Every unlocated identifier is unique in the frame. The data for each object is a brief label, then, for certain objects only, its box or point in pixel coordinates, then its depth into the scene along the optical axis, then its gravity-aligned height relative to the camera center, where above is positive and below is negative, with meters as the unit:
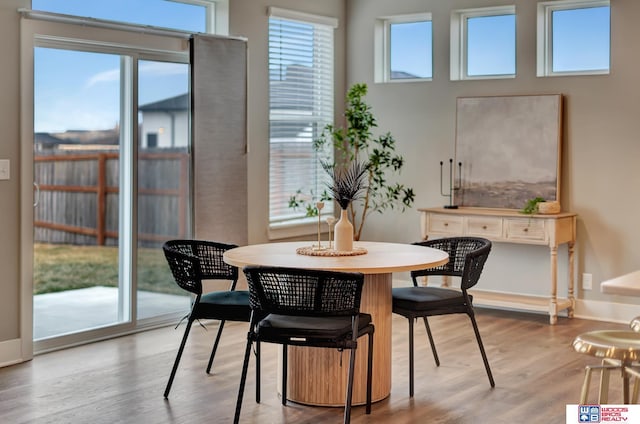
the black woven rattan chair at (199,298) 4.14 -0.59
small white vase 4.30 -0.28
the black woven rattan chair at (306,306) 3.58 -0.54
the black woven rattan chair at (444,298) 4.23 -0.59
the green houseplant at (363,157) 6.72 +0.22
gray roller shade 5.85 +0.33
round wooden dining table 4.01 -0.83
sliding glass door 5.20 -0.03
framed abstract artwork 6.32 +0.27
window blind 6.67 +0.64
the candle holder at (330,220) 4.32 -0.19
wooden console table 6.02 -0.35
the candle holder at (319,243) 4.23 -0.32
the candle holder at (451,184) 6.77 +0.00
